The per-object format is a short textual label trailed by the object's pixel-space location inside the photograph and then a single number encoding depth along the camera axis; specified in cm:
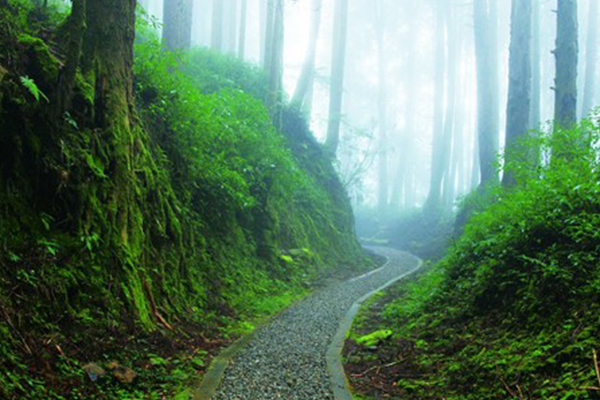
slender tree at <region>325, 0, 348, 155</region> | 2480
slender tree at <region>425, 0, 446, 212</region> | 3400
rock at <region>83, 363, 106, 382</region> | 413
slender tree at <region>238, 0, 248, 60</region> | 2372
